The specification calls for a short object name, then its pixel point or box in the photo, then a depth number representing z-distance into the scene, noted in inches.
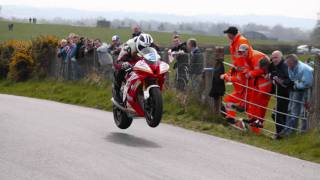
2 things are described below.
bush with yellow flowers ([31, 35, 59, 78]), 1062.4
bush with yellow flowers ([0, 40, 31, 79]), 1203.4
